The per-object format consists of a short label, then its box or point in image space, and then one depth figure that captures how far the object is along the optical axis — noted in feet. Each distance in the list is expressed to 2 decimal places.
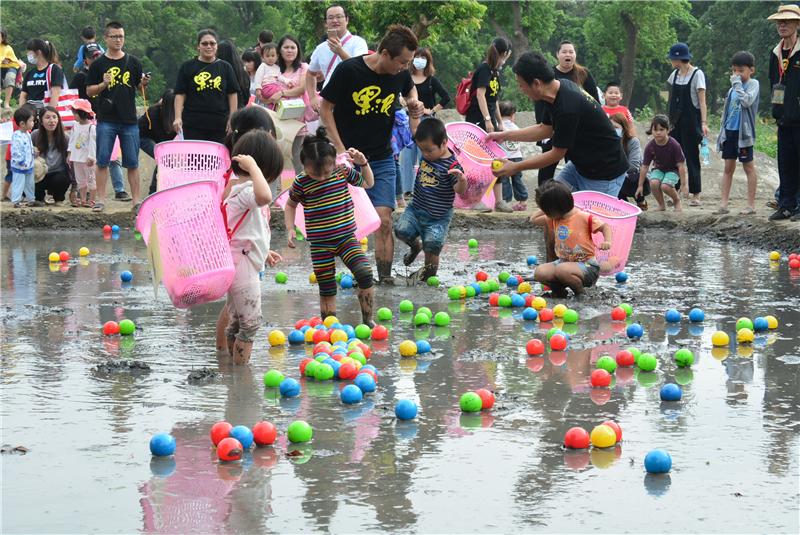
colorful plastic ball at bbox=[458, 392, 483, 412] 18.61
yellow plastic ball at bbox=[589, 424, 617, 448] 16.55
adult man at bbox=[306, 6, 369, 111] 35.01
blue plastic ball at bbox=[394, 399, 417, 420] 18.12
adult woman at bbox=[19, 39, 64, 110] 50.83
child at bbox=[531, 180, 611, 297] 30.04
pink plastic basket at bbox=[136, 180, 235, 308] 21.07
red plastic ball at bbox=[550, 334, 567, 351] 23.88
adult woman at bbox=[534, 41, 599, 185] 41.42
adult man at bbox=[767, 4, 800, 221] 39.63
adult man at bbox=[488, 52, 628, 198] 29.40
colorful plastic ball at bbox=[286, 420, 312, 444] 16.83
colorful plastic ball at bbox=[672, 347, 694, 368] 22.25
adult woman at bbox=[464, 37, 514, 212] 46.03
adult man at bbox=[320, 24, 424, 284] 28.99
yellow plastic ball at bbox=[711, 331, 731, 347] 24.23
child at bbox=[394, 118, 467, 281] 32.31
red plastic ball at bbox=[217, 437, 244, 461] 16.03
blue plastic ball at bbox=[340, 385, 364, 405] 19.17
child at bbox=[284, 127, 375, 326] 25.85
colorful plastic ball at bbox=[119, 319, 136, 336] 25.30
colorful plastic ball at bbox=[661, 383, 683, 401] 19.30
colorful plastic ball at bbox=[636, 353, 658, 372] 21.86
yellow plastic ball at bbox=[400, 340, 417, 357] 23.21
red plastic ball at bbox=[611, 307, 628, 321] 27.53
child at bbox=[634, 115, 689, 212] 47.80
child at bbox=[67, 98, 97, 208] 49.55
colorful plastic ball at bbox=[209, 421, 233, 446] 16.56
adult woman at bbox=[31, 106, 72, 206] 49.60
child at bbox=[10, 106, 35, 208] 47.88
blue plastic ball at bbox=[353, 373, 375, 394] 19.97
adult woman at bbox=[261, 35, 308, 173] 45.80
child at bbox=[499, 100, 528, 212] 50.80
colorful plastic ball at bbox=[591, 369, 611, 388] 20.59
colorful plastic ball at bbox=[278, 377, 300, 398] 19.75
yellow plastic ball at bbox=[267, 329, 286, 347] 24.53
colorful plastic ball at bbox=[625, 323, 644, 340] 25.04
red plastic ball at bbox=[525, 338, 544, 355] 23.29
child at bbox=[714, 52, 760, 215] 44.11
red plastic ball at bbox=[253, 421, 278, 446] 16.72
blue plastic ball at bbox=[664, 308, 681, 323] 26.96
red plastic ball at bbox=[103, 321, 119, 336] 25.26
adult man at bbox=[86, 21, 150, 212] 45.44
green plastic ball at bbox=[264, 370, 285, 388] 20.51
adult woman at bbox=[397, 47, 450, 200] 48.37
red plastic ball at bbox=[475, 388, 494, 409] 18.86
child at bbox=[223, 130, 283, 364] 21.84
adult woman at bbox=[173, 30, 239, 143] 41.63
